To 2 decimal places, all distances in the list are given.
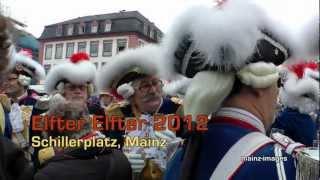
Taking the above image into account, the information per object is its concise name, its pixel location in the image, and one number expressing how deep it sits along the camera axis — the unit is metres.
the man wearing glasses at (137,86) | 2.39
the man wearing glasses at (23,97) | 2.76
